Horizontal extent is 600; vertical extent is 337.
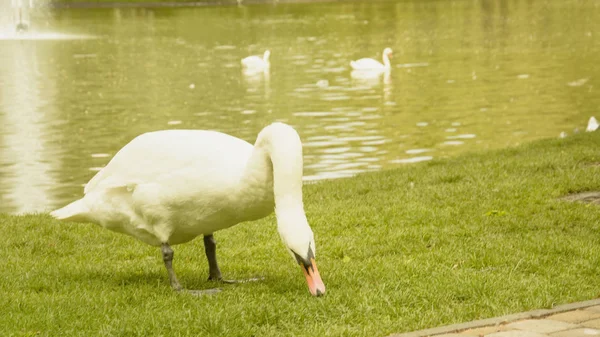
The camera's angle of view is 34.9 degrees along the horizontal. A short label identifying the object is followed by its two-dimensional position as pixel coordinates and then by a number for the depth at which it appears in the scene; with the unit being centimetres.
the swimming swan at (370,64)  3131
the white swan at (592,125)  1650
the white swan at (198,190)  618
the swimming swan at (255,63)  3325
